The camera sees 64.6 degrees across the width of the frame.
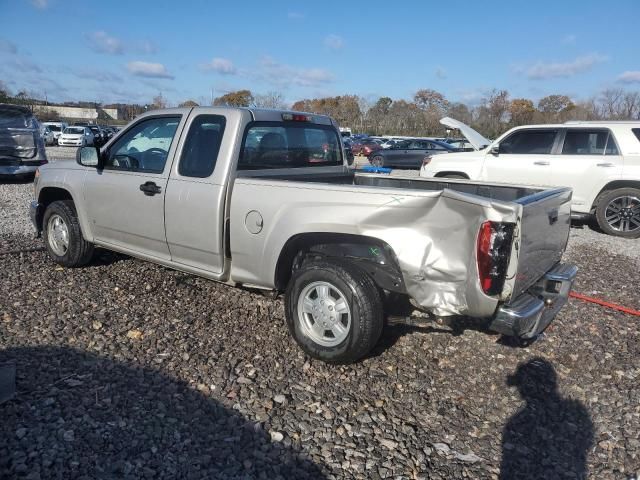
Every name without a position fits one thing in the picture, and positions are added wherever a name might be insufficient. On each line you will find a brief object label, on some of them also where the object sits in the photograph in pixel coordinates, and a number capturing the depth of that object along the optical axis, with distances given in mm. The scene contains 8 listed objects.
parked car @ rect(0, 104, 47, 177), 12109
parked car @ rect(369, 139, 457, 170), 24281
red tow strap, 4902
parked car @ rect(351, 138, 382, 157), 31380
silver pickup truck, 3045
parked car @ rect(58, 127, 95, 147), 32469
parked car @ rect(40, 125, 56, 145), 32856
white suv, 8516
